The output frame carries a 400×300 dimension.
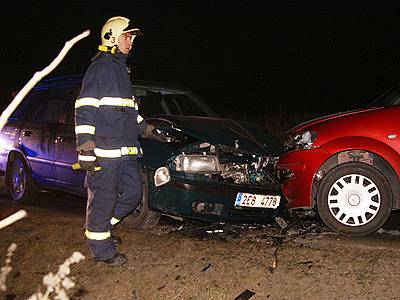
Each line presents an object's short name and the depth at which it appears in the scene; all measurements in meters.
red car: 5.19
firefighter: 4.32
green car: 5.13
